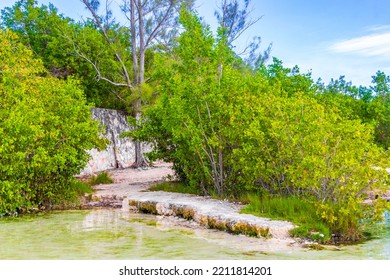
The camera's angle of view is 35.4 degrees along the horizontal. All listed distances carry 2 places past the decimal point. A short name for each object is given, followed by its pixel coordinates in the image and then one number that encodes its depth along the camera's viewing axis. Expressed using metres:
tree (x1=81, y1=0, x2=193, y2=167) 25.34
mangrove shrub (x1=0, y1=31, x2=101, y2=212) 13.17
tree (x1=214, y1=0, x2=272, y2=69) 27.27
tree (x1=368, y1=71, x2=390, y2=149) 21.11
